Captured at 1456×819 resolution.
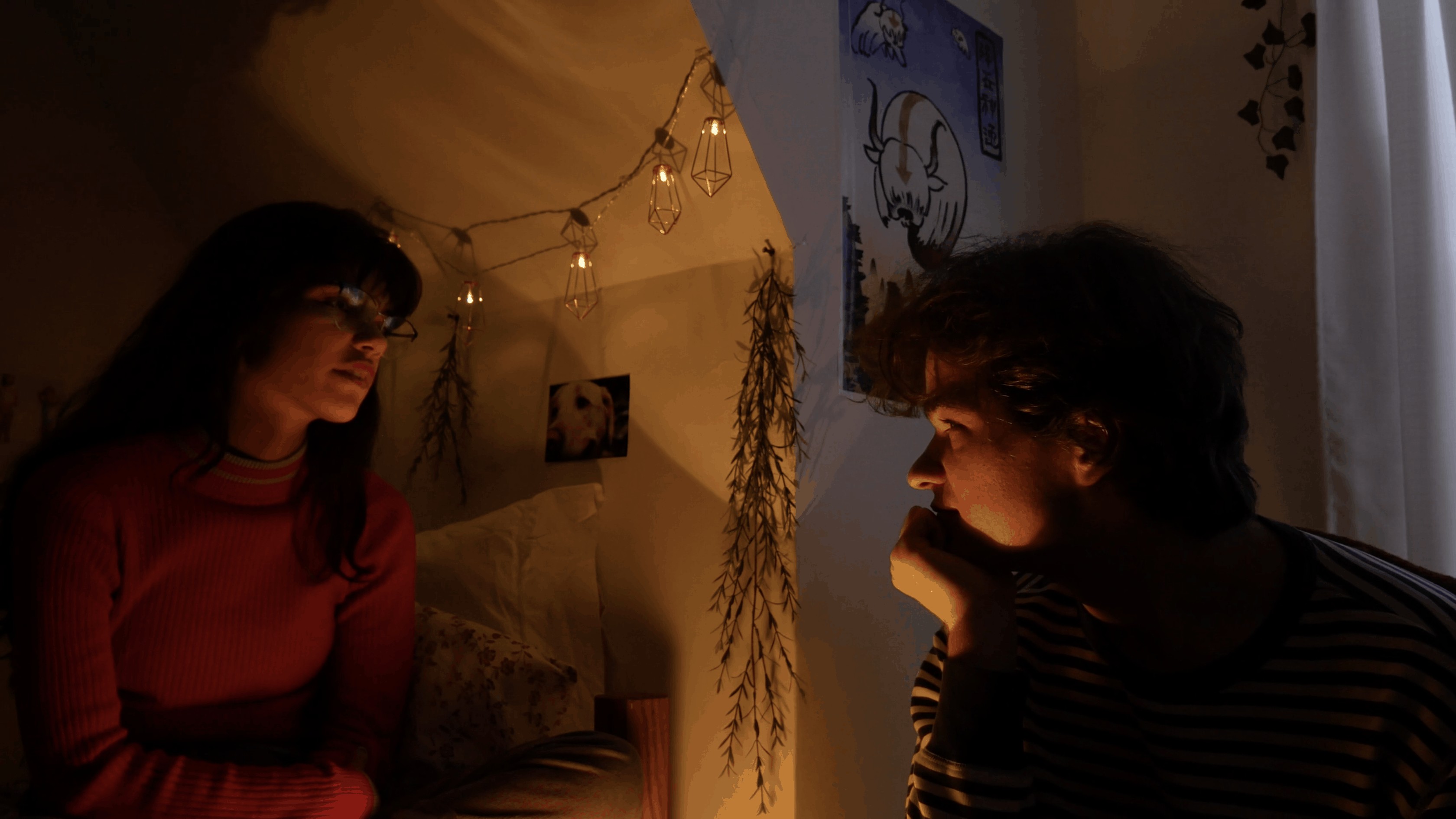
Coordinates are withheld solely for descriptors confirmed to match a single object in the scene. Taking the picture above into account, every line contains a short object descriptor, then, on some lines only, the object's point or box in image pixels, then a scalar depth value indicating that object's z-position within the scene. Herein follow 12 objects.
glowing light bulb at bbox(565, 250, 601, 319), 2.13
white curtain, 1.90
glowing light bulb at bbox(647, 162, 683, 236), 1.85
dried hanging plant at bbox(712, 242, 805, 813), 1.72
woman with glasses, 1.23
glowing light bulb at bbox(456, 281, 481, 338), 2.30
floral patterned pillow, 1.63
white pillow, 1.99
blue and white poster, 1.95
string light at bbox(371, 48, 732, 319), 1.73
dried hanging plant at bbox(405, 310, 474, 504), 2.39
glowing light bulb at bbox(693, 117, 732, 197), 1.75
